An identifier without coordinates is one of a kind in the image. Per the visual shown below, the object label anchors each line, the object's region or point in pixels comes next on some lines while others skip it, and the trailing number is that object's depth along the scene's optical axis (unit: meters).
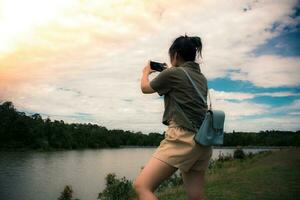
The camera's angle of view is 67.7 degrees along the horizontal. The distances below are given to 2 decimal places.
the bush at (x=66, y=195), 14.77
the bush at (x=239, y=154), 25.30
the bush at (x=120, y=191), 12.21
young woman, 1.77
